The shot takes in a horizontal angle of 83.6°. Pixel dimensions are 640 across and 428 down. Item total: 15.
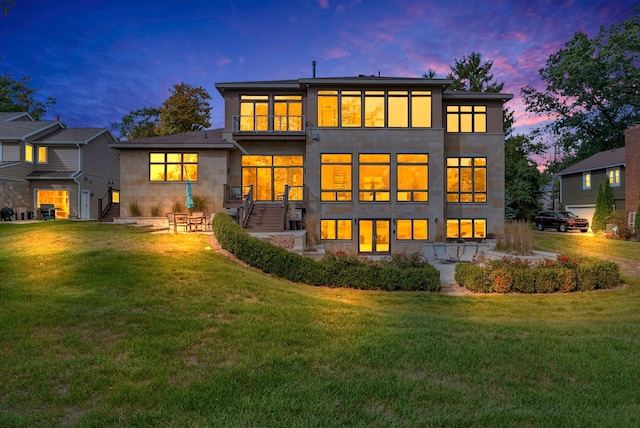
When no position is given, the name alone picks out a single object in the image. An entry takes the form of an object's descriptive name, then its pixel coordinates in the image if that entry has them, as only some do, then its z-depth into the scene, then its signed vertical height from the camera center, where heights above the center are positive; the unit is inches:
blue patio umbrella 653.9 +22.2
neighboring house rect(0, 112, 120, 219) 943.7 +120.9
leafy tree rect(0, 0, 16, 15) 354.0 +206.1
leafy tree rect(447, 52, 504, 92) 1445.6 +553.6
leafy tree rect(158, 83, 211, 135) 1371.8 +391.2
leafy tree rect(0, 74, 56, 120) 1499.8 +510.2
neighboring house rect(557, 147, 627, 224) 1091.9 +105.3
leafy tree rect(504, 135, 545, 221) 1295.5 +92.5
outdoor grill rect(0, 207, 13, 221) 853.2 -7.0
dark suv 1096.2 -31.6
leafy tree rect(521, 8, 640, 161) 1312.7 +490.9
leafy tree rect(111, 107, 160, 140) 1627.7 +434.1
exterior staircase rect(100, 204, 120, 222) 752.5 -4.1
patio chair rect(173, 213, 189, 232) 593.0 -16.8
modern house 747.4 +110.2
